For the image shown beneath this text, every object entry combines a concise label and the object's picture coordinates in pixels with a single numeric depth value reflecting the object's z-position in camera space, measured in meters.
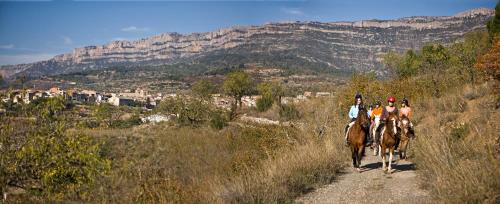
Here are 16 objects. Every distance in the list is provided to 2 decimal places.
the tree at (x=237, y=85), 92.50
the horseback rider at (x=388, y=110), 12.96
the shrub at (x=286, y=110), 45.09
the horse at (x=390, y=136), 12.54
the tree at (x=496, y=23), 40.53
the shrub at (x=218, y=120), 37.47
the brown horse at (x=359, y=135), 12.64
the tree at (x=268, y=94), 79.69
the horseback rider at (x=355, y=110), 13.28
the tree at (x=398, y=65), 53.41
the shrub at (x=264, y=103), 79.01
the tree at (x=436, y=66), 32.33
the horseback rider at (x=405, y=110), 14.82
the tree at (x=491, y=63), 20.52
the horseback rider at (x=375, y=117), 14.07
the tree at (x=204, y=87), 91.29
